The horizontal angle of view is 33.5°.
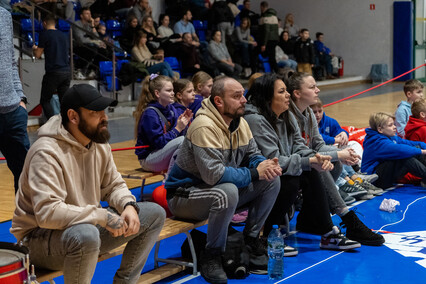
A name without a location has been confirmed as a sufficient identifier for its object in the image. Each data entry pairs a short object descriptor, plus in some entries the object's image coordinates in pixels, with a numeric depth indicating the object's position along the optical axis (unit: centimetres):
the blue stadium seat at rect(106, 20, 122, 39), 1446
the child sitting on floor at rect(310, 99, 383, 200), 657
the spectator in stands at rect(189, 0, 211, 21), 1686
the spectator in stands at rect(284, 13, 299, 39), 1933
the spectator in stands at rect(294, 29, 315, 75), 1786
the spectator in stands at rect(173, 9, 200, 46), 1534
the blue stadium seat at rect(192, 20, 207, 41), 1670
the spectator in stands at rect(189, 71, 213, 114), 711
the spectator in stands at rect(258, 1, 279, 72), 1739
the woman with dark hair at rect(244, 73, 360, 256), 498
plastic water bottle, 454
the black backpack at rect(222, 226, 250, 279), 454
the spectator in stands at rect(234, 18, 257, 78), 1691
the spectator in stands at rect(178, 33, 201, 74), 1439
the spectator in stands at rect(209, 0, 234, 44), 1678
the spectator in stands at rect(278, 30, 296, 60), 1794
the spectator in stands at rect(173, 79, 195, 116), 667
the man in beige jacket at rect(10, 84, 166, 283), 340
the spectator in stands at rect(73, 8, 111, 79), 1271
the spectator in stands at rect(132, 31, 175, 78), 1307
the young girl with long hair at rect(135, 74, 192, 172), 618
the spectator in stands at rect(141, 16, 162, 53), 1405
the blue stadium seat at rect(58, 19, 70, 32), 1339
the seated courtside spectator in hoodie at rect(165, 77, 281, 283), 445
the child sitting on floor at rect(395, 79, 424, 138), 782
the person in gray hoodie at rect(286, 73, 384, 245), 522
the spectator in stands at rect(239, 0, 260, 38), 1794
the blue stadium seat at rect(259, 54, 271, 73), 1728
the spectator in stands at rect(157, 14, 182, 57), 1445
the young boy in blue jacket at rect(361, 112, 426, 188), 694
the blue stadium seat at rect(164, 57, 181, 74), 1420
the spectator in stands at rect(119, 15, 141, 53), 1395
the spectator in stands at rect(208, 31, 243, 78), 1538
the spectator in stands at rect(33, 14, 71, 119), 1004
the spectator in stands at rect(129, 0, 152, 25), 1477
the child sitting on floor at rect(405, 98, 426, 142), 743
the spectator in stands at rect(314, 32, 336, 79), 1892
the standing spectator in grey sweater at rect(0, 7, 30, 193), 460
